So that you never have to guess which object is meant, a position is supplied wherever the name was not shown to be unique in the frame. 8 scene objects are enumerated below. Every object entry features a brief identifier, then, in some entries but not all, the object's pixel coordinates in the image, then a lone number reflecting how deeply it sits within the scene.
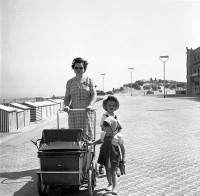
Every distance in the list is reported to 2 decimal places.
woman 4.77
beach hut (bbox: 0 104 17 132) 10.54
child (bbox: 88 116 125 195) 4.10
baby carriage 3.69
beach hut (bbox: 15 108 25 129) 11.41
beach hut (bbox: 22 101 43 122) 14.69
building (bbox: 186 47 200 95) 61.84
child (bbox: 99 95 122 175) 4.33
